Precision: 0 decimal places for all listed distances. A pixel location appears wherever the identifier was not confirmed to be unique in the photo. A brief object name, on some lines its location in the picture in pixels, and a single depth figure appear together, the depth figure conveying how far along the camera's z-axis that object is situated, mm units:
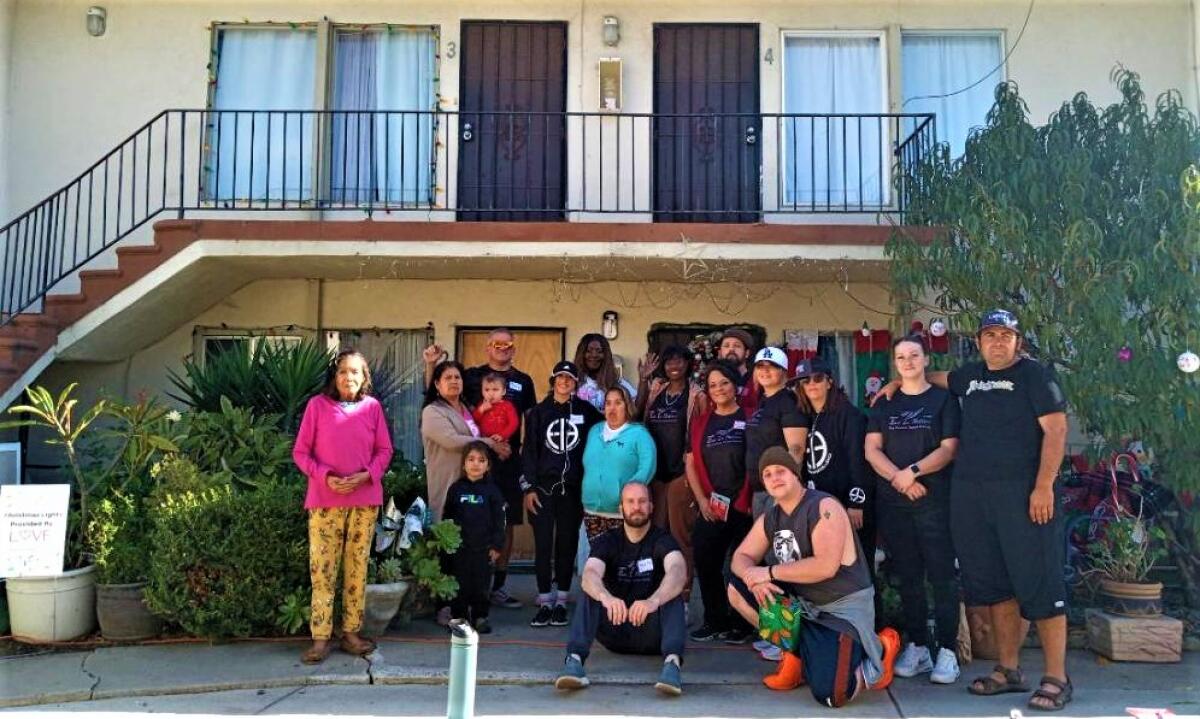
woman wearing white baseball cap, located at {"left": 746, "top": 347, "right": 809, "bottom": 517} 5125
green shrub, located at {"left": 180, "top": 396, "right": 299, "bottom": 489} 6320
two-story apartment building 8742
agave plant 7078
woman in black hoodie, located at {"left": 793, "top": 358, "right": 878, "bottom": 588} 5078
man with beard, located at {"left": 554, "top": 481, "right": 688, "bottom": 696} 4723
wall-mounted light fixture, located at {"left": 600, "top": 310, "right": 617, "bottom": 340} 8711
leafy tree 5363
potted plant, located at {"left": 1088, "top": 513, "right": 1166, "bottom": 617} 5395
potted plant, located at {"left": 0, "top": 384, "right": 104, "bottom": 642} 5684
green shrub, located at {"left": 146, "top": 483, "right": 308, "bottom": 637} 5398
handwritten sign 5621
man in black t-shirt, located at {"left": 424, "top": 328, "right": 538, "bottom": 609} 6336
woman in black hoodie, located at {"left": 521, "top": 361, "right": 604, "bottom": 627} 5898
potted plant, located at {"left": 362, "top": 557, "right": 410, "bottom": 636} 5527
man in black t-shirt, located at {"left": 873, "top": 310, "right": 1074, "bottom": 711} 4512
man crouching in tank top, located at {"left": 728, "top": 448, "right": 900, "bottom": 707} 4473
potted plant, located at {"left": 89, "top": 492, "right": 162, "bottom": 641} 5672
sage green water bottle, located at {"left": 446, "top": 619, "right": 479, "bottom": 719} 3006
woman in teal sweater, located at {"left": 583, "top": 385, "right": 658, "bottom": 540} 5535
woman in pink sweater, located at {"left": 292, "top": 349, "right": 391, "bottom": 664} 5074
